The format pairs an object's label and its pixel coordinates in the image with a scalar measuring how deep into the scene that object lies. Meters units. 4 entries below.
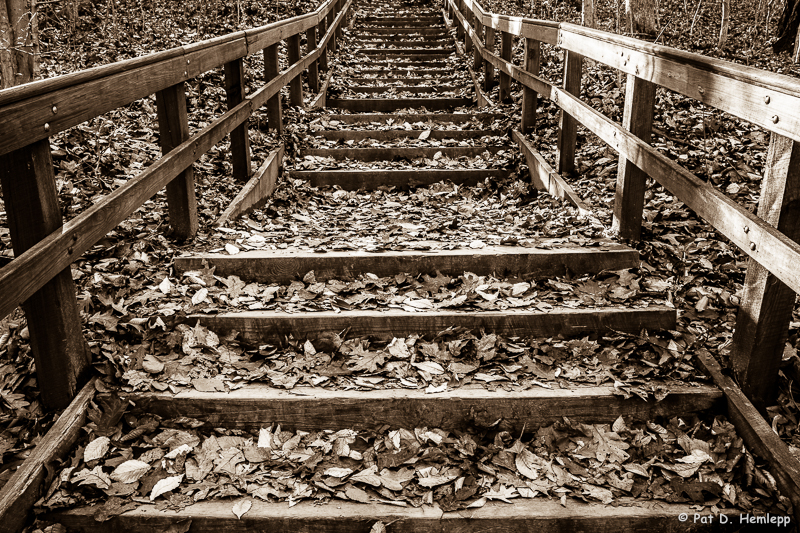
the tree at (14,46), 5.62
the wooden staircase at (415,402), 2.27
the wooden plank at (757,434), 2.25
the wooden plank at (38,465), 2.12
